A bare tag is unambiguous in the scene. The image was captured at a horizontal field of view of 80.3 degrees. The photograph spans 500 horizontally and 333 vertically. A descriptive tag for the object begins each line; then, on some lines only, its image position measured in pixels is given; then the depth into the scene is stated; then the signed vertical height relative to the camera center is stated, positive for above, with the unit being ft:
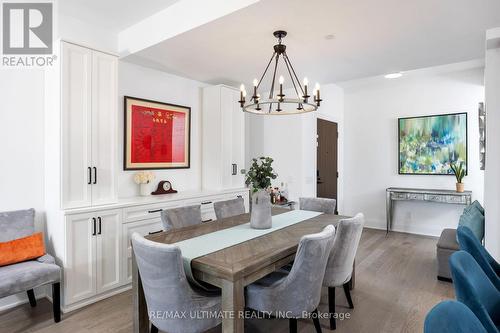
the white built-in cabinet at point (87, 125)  8.72 +1.18
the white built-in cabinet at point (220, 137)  13.89 +1.28
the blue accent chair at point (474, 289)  4.07 -1.88
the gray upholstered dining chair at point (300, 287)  6.12 -2.67
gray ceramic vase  8.38 -1.31
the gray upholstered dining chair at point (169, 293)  5.50 -2.53
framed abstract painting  15.94 +1.20
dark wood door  17.49 +0.30
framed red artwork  11.54 +1.21
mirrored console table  14.96 -1.68
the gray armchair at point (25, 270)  7.25 -2.76
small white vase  11.81 -1.02
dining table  5.48 -1.96
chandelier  7.80 +1.78
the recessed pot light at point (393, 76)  15.66 +4.77
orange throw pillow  7.89 -2.38
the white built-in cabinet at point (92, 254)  8.62 -2.80
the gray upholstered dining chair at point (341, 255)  7.57 -2.39
